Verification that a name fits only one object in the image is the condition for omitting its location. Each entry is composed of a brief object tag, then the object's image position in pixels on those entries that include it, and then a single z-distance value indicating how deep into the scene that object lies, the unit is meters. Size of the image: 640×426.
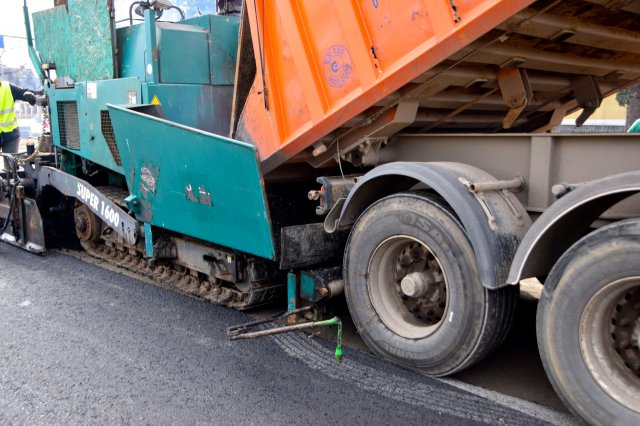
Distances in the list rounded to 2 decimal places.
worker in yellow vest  7.76
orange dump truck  2.55
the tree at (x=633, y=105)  11.16
